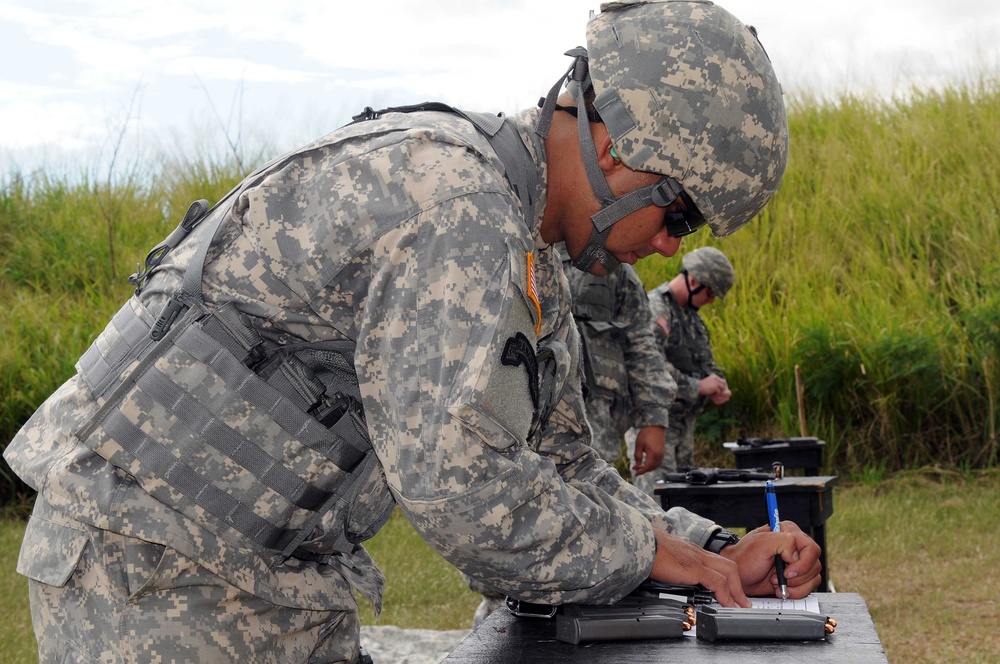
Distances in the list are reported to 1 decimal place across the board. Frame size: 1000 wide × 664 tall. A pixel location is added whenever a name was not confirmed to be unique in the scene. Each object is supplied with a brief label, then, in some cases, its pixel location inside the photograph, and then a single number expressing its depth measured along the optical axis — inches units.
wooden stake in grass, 271.6
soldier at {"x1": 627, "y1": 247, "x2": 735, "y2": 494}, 267.3
